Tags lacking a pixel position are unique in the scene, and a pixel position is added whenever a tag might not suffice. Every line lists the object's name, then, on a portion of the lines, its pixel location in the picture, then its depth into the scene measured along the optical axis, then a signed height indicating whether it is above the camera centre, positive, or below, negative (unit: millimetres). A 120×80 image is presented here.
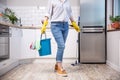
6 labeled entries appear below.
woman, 2404 +287
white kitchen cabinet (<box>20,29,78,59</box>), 3452 -83
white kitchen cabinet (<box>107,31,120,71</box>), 2663 -184
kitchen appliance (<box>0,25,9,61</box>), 2332 -42
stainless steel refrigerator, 3437 +138
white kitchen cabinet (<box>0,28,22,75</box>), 2429 -227
